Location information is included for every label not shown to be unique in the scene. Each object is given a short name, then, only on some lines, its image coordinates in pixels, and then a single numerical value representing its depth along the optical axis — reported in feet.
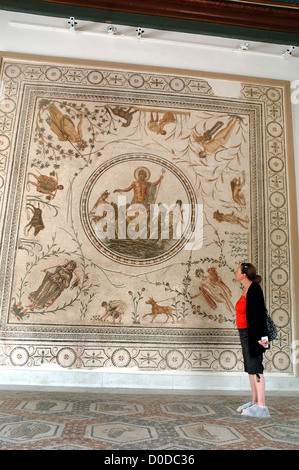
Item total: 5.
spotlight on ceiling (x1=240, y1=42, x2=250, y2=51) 20.85
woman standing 12.50
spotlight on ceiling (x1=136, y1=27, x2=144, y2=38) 19.95
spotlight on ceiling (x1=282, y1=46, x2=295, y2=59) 21.15
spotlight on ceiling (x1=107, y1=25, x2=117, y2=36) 19.97
